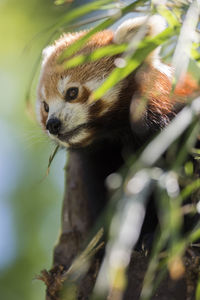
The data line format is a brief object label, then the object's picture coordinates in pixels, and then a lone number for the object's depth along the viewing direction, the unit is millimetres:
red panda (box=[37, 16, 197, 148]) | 6391
